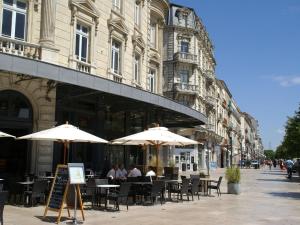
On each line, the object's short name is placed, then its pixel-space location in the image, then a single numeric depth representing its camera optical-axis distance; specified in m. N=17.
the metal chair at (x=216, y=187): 13.86
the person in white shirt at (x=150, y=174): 12.34
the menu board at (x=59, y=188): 8.45
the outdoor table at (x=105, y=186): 9.80
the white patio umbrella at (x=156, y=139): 11.78
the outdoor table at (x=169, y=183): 12.09
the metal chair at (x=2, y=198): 6.44
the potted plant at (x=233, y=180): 14.95
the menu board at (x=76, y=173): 8.08
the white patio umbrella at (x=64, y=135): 9.63
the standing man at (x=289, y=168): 28.04
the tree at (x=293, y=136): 22.84
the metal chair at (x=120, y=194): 9.78
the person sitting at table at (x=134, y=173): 12.37
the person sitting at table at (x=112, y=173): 12.02
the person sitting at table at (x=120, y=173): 12.24
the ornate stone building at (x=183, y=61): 39.76
